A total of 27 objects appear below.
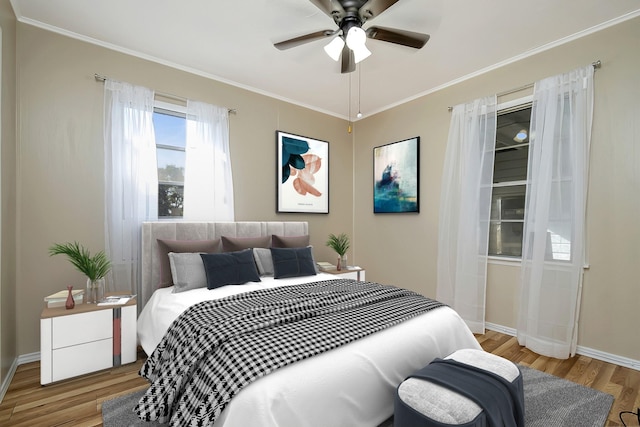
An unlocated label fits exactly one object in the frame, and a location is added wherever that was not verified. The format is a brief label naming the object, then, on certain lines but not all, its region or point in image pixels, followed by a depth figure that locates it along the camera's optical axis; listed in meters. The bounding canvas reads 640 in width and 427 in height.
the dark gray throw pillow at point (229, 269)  2.67
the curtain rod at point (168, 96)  2.86
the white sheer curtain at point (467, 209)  3.38
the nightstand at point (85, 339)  2.20
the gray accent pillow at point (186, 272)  2.65
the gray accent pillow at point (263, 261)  3.17
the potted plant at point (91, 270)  2.43
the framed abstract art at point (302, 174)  4.10
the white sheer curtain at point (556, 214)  2.75
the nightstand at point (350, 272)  3.86
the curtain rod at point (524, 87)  2.69
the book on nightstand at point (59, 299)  2.34
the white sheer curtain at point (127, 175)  2.88
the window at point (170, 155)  3.26
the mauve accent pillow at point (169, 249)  2.79
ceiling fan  2.06
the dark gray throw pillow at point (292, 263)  3.08
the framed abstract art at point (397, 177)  4.12
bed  1.27
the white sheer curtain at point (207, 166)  3.36
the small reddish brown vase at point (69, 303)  2.33
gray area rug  1.85
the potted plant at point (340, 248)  4.05
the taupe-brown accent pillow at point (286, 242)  3.48
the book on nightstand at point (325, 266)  3.96
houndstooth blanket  1.37
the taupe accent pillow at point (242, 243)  3.17
